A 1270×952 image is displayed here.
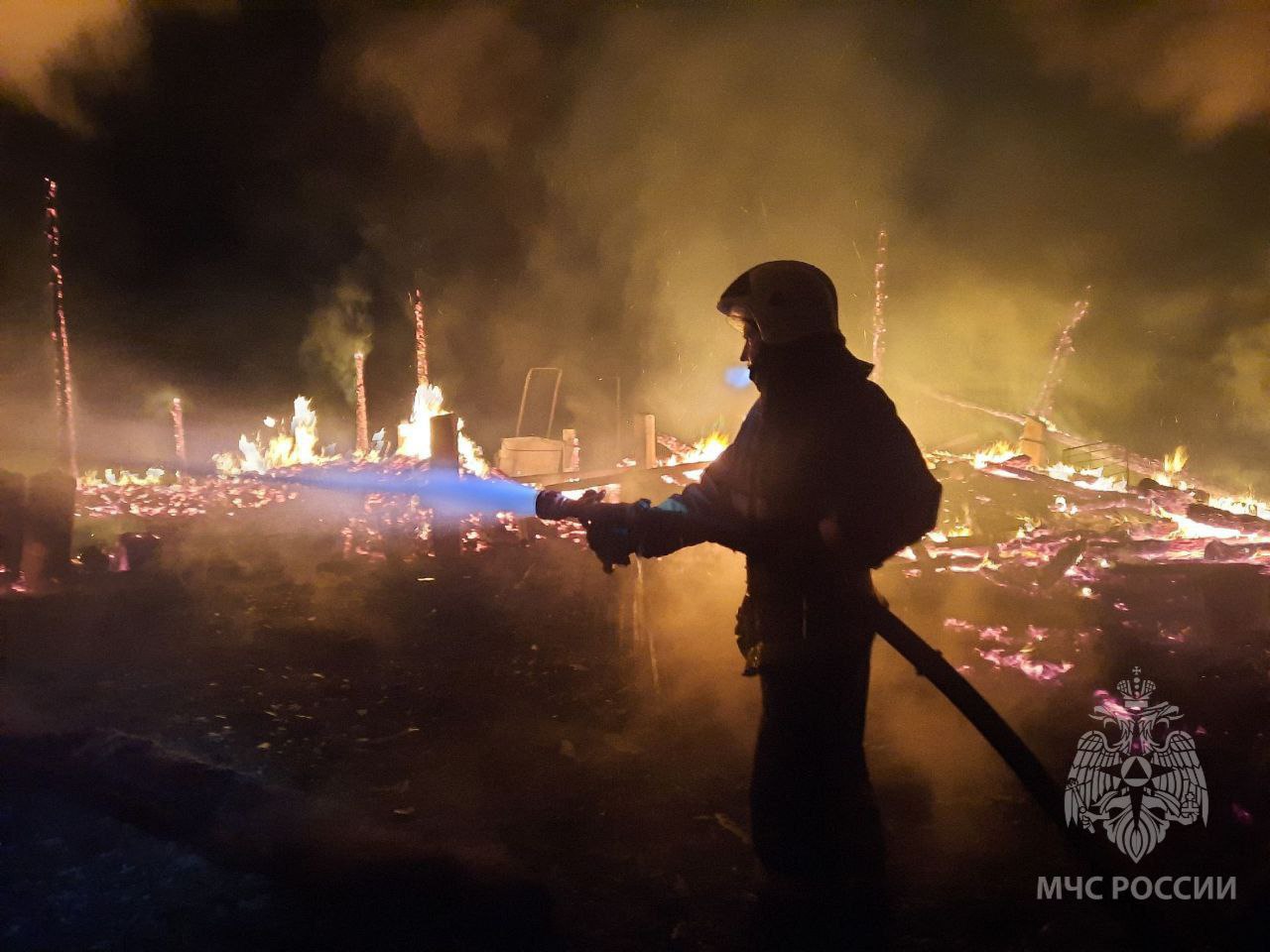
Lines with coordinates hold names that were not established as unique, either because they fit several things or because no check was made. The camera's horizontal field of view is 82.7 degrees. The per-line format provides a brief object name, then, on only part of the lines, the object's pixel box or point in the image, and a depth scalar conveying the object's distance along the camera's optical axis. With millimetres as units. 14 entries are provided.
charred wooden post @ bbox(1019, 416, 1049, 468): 13867
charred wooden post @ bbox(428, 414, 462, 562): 7578
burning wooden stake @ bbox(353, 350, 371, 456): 20969
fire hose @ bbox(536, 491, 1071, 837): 2219
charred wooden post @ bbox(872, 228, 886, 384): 18328
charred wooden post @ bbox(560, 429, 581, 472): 13602
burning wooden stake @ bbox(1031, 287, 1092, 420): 18203
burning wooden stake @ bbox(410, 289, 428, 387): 20703
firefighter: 2379
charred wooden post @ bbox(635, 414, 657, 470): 10359
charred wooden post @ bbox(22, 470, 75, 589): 7449
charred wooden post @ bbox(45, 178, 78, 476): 16031
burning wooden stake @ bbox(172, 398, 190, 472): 19766
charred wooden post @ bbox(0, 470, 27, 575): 7520
